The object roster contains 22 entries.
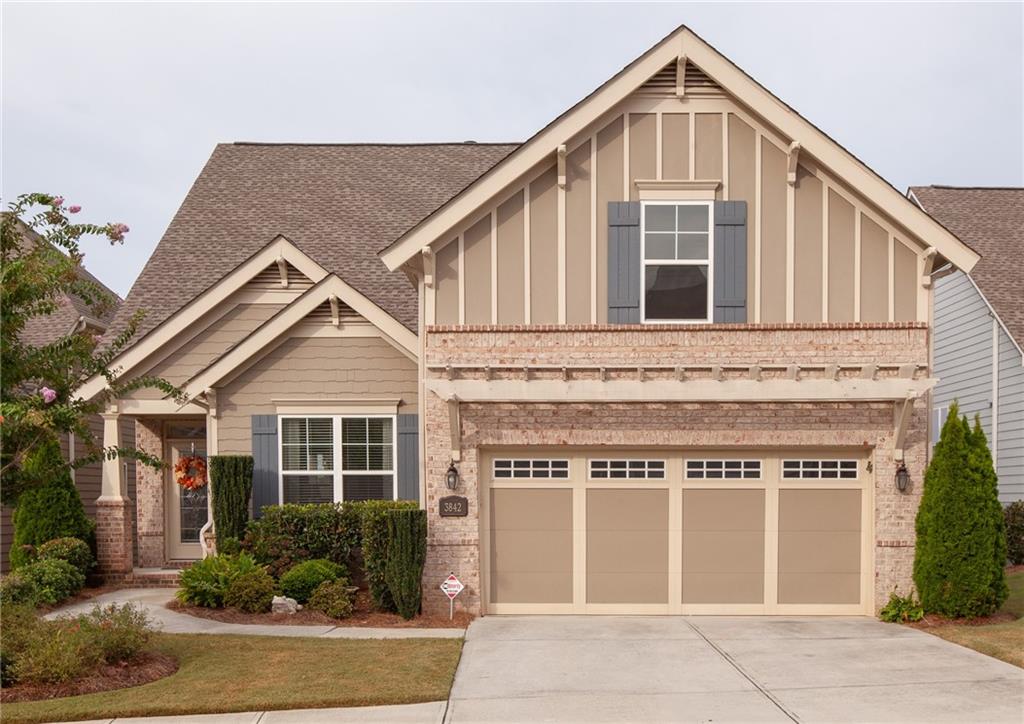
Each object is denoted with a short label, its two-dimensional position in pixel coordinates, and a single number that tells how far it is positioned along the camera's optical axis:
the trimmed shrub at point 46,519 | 15.57
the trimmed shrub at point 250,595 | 13.04
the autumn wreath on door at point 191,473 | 16.42
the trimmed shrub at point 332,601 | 12.84
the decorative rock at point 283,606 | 12.92
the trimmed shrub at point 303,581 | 13.30
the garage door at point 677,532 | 13.37
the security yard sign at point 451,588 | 12.86
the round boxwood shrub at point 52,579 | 13.72
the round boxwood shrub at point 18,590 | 13.05
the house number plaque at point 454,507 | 13.17
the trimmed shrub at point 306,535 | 14.04
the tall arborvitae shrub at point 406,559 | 12.70
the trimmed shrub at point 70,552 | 14.74
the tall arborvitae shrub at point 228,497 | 14.38
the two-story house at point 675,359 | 12.89
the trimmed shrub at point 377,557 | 12.95
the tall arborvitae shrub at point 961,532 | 12.38
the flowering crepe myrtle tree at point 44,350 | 9.08
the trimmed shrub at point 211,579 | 13.23
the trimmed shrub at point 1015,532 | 18.06
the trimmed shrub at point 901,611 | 12.74
